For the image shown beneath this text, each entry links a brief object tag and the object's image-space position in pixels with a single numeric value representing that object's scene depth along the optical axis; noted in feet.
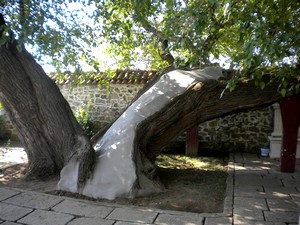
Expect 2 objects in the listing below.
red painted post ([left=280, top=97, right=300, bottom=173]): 19.86
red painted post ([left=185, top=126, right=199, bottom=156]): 26.66
